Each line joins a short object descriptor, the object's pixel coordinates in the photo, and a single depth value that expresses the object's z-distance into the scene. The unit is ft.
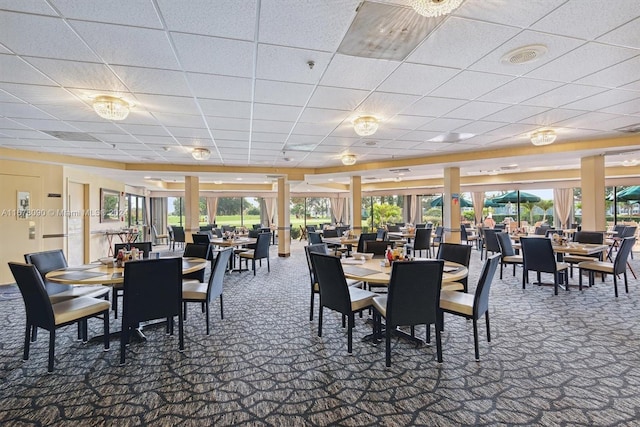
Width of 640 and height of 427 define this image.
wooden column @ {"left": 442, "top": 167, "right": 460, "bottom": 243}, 28.66
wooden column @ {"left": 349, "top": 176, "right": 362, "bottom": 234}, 34.05
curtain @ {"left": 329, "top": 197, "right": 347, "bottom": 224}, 55.31
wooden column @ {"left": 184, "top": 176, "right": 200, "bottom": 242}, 31.77
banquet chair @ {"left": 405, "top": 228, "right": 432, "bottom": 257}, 26.80
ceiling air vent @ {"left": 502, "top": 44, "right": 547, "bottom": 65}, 8.90
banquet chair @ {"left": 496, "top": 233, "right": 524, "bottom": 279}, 20.71
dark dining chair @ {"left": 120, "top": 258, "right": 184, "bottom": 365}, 9.71
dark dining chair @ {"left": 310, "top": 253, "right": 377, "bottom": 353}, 10.41
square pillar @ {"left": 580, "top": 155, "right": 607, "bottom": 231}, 22.03
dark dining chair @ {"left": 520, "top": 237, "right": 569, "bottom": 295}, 17.12
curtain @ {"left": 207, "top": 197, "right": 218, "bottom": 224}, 51.12
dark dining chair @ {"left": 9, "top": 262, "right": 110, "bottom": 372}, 9.31
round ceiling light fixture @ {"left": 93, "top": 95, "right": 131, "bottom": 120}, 12.09
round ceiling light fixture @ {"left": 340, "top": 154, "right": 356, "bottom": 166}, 24.18
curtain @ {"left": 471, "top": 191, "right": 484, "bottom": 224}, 46.22
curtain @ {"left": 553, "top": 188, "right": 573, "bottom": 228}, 41.14
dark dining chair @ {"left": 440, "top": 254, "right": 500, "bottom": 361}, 9.87
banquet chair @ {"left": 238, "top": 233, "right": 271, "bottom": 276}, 23.11
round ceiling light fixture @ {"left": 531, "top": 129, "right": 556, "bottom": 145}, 17.65
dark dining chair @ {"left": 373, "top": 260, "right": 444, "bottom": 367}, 9.27
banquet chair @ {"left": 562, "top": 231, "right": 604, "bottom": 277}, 20.20
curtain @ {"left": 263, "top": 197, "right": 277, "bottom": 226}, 52.34
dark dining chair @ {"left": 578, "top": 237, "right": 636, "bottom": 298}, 16.42
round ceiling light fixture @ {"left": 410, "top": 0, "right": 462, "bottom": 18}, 6.54
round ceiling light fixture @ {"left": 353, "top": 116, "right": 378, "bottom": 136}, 15.02
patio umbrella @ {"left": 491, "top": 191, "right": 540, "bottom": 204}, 40.17
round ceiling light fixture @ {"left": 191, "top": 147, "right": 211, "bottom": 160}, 21.70
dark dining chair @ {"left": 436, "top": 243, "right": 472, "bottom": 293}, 13.85
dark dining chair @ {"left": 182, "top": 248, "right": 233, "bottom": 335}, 12.01
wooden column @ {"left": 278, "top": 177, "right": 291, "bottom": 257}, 33.35
